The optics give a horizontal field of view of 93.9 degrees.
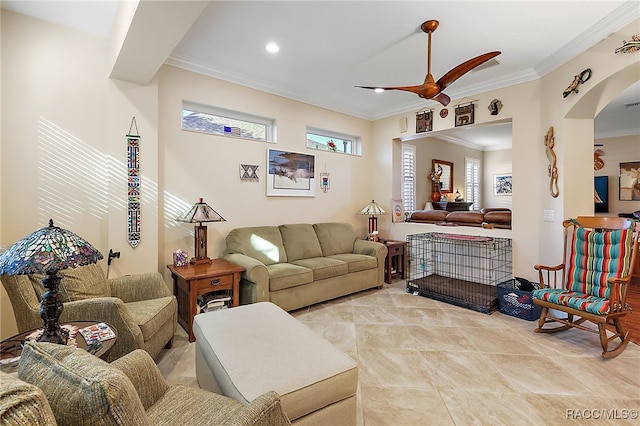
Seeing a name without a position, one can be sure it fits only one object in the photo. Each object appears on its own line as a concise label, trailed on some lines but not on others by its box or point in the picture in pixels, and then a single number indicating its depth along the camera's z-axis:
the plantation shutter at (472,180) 8.10
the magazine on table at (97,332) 1.63
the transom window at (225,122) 3.62
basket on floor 3.21
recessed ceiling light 3.07
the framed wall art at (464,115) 4.27
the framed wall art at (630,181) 6.14
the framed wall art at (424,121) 4.71
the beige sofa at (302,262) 3.25
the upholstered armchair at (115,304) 1.88
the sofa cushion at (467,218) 4.34
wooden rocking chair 2.50
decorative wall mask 4.02
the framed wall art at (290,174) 4.18
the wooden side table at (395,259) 4.69
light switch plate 3.52
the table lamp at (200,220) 3.18
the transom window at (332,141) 4.80
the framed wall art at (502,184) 8.06
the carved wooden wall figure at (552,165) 3.48
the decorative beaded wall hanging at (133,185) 2.96
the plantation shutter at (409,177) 6.22
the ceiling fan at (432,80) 2.46
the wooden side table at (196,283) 2.78
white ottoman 1.35
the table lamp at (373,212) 4.88
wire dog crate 3.85
